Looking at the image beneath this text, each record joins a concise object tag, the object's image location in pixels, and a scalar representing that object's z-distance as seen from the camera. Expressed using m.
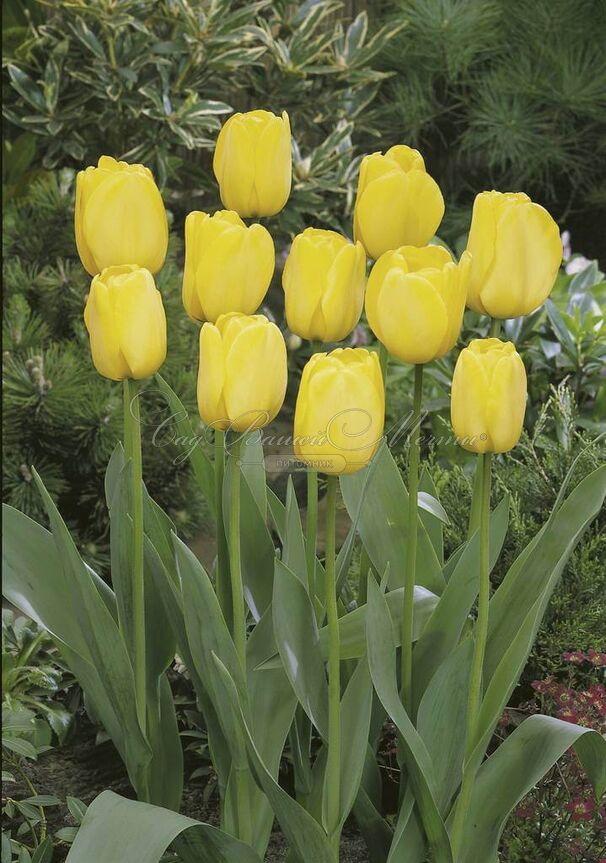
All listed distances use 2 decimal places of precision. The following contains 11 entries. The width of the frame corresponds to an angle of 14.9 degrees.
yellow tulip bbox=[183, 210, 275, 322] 1.35
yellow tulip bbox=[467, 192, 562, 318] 1.34
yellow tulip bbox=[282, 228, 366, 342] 1.34
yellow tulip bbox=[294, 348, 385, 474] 1.27
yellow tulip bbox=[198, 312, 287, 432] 1.29
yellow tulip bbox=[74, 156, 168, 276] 1.37
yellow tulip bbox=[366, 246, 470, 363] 1.30
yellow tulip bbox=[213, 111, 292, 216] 1.40
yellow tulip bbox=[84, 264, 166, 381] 1.33
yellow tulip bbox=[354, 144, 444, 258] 1.39
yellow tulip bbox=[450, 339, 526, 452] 1.30
